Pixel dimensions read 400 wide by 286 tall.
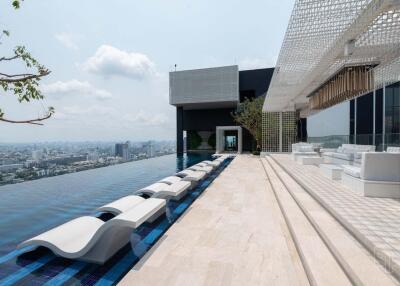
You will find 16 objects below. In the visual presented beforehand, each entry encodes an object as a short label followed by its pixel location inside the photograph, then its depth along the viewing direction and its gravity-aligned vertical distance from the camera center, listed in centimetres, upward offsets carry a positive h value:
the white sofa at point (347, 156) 548 -60
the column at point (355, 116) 1625 +162
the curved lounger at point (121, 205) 362 -115
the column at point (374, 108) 1461 +199
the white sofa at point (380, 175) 405 -71
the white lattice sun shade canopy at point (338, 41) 375 +222
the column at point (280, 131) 1609 +54
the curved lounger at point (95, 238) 249 -124
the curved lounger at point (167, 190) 427 -106
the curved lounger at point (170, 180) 578 -112
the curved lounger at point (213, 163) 927 -107
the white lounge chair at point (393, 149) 714 -39
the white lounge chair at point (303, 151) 1045 -67
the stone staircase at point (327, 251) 192 -124
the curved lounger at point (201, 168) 747 -106
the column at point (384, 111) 1427 +176
